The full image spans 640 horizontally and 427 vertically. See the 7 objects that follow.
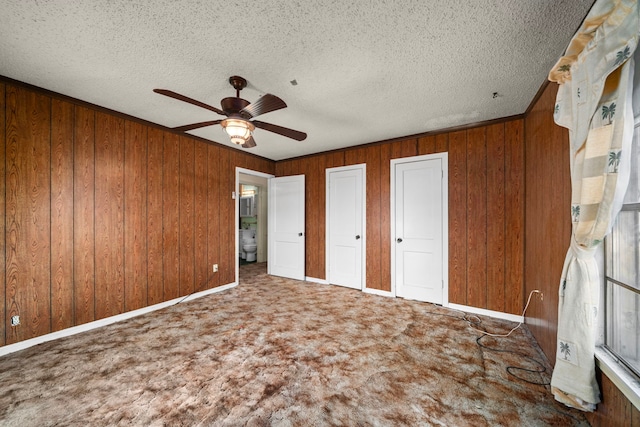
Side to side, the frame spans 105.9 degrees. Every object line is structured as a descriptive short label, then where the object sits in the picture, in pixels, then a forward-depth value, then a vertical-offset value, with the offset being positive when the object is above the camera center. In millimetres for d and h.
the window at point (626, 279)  1178 -343
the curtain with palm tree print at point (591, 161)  1133 +267
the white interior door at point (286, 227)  4727 -259
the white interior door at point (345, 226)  4105 -201
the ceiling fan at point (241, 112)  1761 +811
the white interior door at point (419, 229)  3396 -224
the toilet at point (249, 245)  6590 -845
